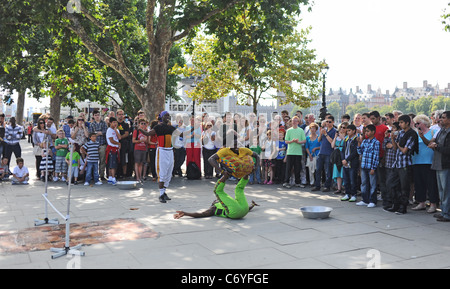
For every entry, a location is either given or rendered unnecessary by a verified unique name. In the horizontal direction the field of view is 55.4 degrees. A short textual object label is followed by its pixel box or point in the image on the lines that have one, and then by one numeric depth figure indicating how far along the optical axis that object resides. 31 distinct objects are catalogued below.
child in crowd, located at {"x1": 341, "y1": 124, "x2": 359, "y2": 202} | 9.95
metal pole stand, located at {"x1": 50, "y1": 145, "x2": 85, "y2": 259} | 5.46
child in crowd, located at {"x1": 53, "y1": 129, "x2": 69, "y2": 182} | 12.95
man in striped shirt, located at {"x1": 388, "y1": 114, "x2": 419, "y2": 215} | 8.62
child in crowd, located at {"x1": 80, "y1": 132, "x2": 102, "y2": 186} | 12.73
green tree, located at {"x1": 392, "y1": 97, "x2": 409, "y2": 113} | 169.38
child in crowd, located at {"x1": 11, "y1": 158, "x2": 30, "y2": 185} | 12.52
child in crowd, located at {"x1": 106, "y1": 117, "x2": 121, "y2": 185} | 12.92
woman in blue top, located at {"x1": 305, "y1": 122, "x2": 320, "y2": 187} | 12.35
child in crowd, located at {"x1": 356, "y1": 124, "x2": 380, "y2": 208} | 9.20
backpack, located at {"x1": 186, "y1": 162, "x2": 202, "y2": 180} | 14.01
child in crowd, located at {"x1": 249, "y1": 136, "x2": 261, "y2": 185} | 13.27
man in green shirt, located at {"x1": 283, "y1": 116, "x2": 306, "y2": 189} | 12.40
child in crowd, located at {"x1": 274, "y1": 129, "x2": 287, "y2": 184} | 13.10
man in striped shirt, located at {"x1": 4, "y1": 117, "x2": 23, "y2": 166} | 13.73
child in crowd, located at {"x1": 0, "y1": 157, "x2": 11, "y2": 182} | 13.25
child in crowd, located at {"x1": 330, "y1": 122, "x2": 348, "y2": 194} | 11.02
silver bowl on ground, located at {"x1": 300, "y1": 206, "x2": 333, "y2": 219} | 7.86
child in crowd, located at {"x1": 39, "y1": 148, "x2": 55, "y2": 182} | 13.16
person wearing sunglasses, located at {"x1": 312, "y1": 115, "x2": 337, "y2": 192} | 11.54
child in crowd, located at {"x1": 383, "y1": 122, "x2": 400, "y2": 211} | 8.88
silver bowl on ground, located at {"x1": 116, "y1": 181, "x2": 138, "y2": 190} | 11.57
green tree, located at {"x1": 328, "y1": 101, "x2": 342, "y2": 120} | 178.12
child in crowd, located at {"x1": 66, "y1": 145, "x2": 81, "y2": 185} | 12.51
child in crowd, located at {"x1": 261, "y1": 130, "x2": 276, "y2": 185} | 13.08
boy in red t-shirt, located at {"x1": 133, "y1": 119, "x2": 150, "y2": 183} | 13.11
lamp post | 28.76
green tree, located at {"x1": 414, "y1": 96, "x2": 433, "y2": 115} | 160.00
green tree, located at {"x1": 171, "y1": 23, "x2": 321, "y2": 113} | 27.33
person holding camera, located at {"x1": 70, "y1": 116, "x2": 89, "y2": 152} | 12.91
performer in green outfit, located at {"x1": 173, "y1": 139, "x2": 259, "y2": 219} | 7.74
